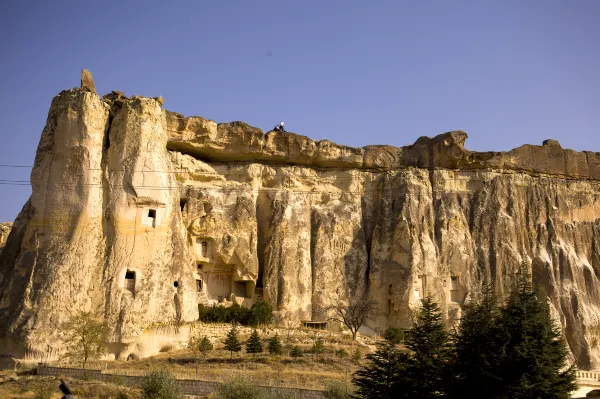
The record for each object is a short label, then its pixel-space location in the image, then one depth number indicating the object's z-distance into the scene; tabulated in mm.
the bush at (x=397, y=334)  39441
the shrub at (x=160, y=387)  25625
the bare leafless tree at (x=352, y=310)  42844
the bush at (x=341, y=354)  35316
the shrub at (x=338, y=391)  25672
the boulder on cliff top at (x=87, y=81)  37791
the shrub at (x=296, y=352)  34531
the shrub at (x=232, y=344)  34719
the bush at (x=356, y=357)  34406
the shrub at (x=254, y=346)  34875
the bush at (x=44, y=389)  25981
